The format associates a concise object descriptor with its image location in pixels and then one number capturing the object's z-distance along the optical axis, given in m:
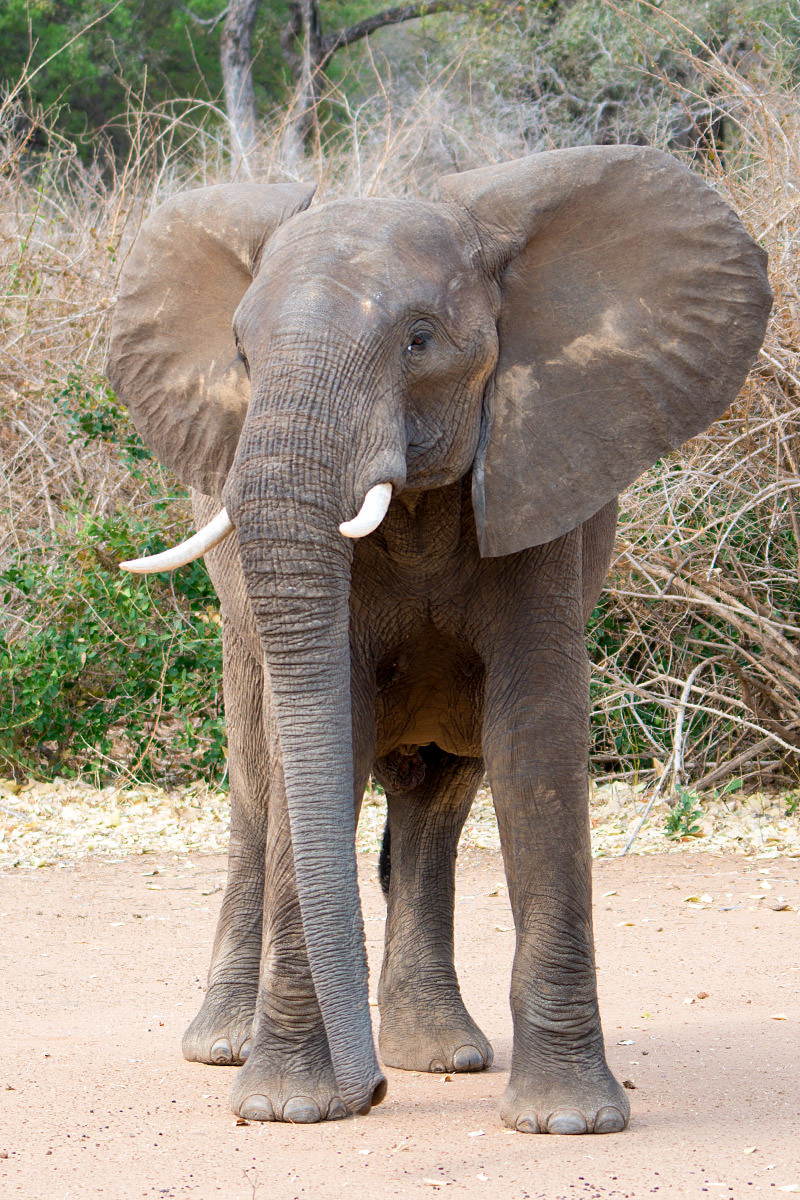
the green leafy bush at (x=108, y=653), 19.83
